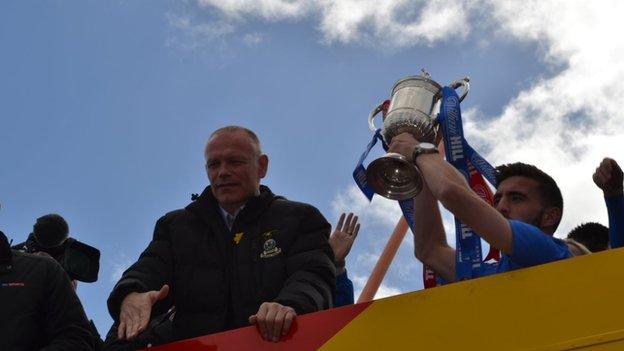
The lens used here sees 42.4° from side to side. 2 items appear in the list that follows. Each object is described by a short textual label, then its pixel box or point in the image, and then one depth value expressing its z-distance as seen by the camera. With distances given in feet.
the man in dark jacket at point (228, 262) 9.93
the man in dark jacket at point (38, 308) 10.93
